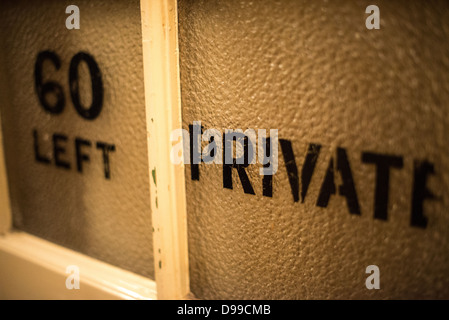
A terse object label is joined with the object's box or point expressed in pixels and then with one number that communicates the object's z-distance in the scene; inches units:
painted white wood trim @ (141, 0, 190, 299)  25.9
